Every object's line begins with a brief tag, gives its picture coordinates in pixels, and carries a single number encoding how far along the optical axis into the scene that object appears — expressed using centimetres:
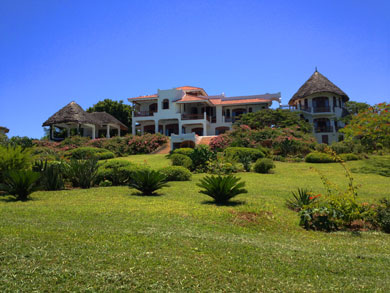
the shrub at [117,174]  1362
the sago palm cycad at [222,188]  948
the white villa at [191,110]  3956
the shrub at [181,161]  1798
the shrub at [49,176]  1210
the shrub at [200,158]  1856
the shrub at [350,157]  2370
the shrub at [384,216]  745
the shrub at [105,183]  1332
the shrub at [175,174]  1488
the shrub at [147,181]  1102
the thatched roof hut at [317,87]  4009
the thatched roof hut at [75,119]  3641
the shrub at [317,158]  2248
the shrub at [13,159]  1166
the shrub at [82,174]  1292
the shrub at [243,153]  2161
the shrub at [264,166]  1802
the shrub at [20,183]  967
